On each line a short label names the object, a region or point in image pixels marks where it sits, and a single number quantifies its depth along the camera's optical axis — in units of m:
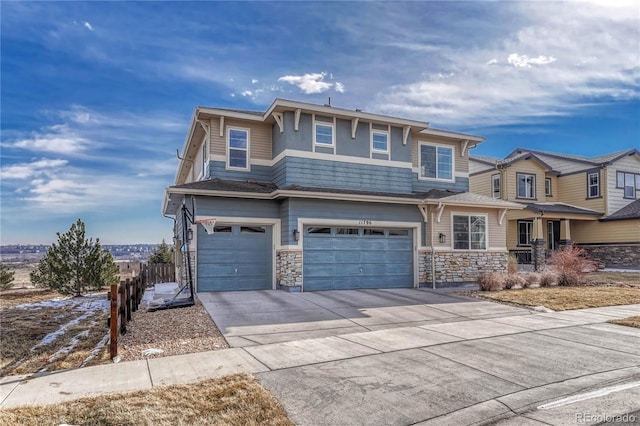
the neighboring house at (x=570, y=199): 24.12
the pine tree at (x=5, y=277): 19.11
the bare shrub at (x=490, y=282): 14.18
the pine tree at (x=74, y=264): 16.50
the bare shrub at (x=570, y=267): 15.94
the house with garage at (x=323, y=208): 13.41
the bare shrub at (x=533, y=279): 15.50
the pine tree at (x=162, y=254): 26.33
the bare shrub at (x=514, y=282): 14.72
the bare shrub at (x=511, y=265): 17.45
